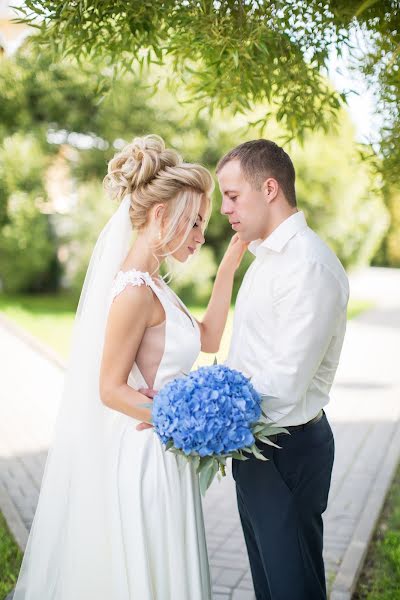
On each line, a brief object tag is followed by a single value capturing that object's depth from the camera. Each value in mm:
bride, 3148
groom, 2896
